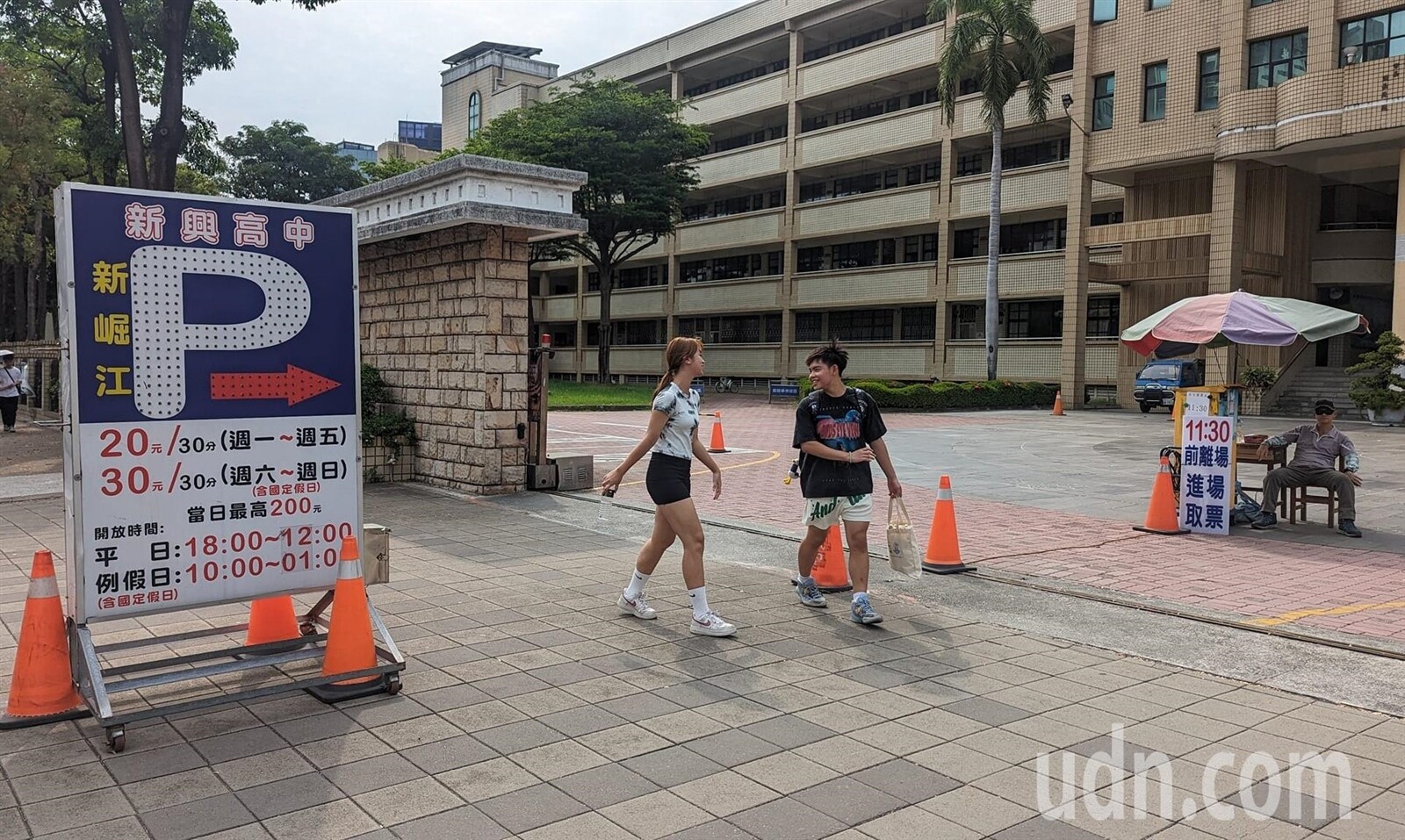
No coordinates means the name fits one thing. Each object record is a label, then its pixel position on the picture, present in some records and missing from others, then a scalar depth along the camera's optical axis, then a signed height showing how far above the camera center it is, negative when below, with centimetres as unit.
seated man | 1015 -110
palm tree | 3338 +1008
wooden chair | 1041 -147
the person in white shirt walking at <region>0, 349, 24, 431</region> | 1898 -74
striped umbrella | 1039 +42
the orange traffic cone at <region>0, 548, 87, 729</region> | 453 -143
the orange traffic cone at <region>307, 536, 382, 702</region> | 488 -137
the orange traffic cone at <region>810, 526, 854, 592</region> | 746 -157
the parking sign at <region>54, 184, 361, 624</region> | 454 -21
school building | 3016 +627
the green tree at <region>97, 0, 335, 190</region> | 1884 +486
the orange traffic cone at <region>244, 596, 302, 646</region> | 550 -147
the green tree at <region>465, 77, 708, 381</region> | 4044 +858
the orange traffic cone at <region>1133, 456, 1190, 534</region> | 1027 -153
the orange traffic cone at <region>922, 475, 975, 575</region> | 814 -151
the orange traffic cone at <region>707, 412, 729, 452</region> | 1861 -157
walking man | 644 -62
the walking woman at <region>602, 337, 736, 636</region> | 612 -68
